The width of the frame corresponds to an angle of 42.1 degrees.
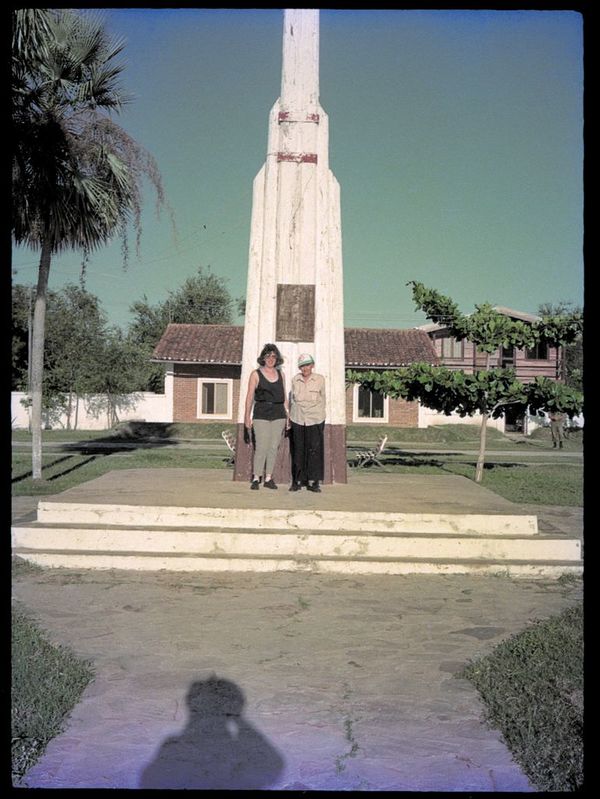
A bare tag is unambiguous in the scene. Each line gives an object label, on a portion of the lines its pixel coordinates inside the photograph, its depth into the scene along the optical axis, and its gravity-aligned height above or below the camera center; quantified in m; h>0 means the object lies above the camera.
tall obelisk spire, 9.22 +2.01
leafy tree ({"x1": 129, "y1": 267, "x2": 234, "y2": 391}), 52.34 +6.20
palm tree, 11.55 +3.84
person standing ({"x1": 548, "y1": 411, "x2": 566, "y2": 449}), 28.79 -1.09
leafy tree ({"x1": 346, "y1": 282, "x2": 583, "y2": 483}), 13.61 +0.45
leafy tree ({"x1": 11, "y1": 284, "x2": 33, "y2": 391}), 37.69 +3.17
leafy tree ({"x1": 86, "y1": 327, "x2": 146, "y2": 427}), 33.72 +1.12
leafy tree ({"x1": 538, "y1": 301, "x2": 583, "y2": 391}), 40.37 +2.41
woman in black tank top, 8.53 -0.10
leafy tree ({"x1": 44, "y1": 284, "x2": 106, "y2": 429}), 33.47 +2.05
